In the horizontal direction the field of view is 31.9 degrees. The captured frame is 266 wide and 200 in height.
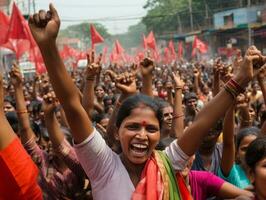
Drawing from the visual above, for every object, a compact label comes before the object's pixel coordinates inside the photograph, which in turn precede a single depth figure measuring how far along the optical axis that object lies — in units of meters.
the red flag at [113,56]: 23.05
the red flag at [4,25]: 11.90
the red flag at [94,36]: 16.85
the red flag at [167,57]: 26.91
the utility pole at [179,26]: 49.12
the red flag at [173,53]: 25.24
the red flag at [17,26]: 11.23
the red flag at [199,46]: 23.45
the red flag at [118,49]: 22.21
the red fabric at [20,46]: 14.17
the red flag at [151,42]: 20.58
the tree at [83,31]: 88.31
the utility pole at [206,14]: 42.60
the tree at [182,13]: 43.08
